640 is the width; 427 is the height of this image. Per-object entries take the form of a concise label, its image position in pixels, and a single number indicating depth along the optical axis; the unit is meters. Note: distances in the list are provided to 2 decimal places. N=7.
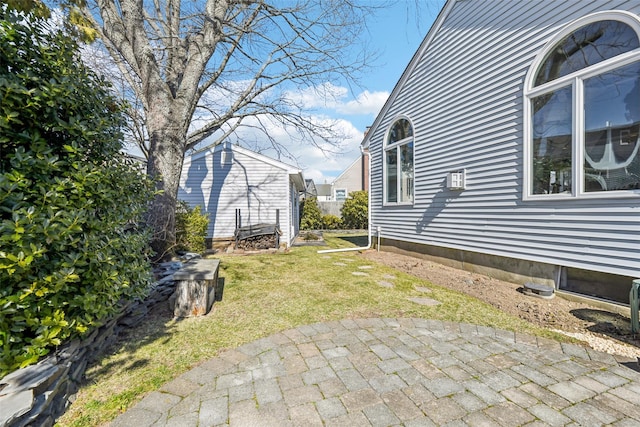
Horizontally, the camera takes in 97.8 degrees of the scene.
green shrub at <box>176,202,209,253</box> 6.69
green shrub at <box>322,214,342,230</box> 17.72
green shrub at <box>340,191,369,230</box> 17.17
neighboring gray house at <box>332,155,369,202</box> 26.12
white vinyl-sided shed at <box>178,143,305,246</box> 10.11
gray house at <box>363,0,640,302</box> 3.53
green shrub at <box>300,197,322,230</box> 17.22
